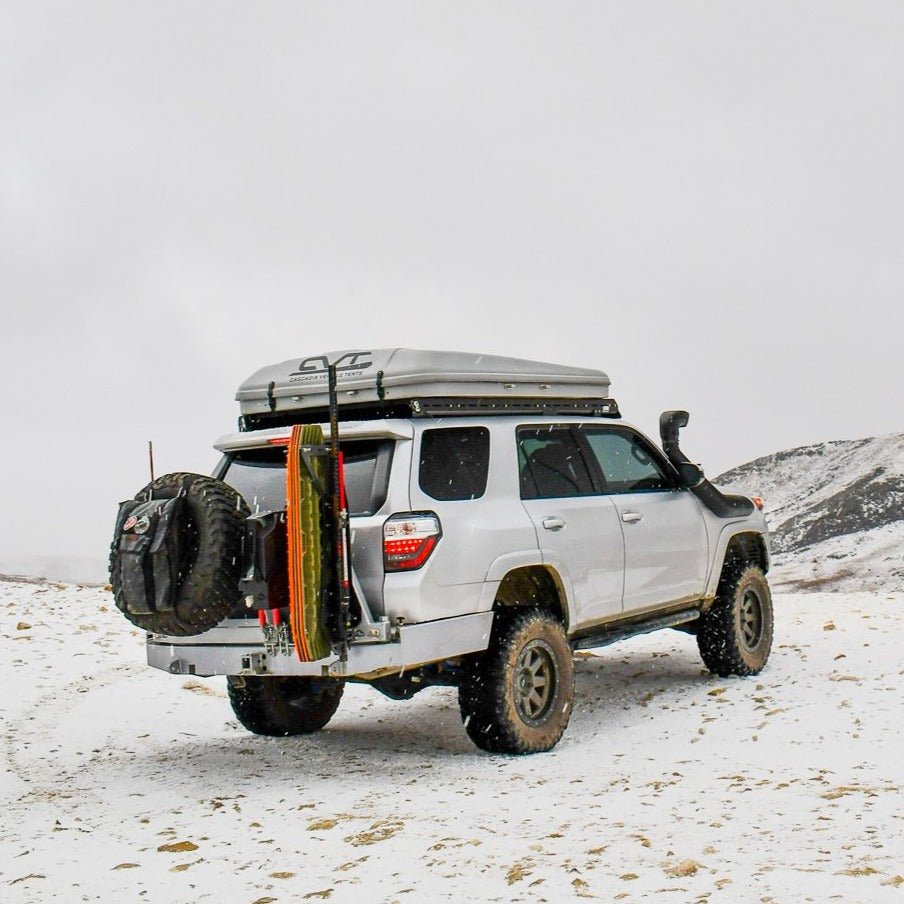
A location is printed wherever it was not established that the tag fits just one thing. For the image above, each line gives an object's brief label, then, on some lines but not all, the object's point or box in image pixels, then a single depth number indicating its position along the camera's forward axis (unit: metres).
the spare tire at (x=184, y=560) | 6.30
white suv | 6.30
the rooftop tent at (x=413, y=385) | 6.75
